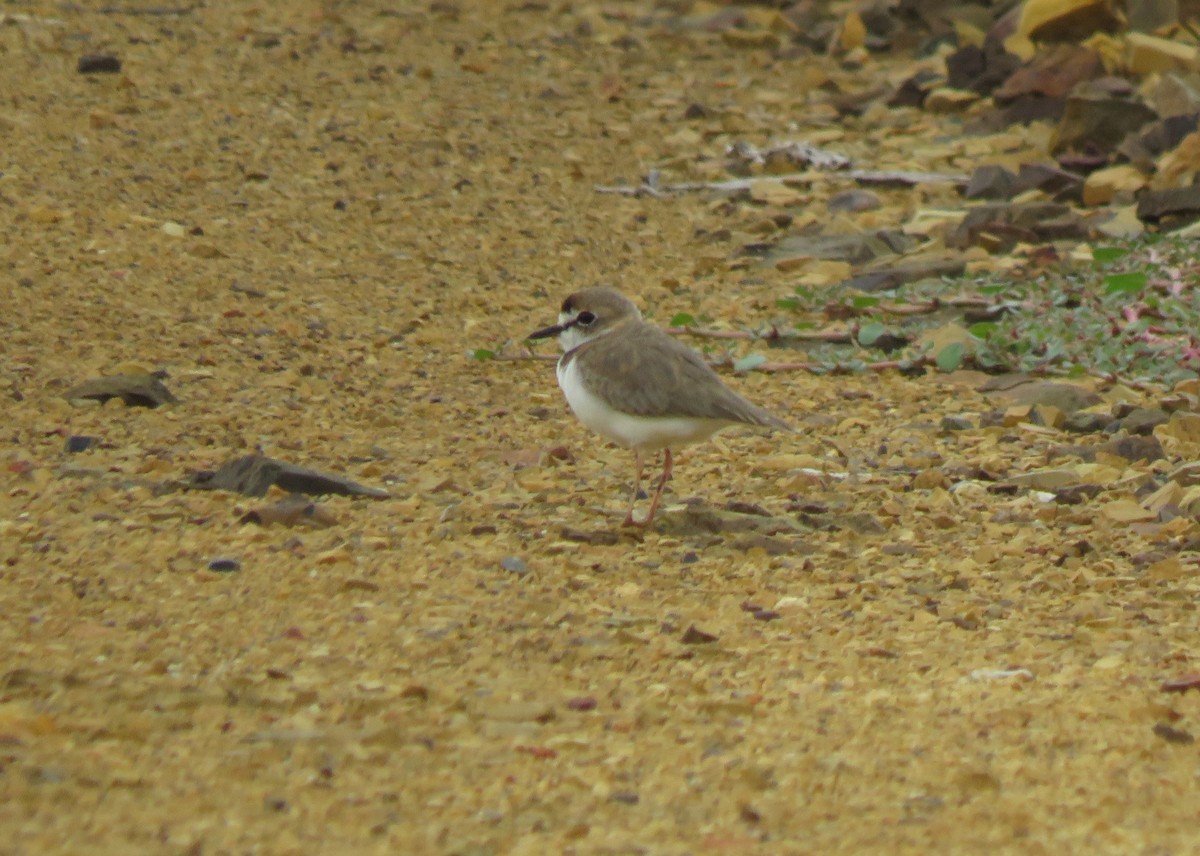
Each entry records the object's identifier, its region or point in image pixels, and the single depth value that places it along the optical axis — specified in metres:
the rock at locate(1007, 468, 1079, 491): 13.47
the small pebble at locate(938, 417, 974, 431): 15.13
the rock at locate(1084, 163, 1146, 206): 20.77
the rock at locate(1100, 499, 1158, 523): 12.61
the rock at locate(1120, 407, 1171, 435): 14.67
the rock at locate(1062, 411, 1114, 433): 14.98
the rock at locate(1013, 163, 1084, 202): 21.14
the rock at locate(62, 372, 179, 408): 14.48
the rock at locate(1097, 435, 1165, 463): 13.99
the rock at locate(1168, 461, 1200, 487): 13.25
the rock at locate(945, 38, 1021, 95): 24.78
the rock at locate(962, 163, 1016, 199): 21.41
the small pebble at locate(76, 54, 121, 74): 23.19
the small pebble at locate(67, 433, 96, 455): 13.34
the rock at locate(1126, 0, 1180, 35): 25.28
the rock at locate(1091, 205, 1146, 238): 19.48
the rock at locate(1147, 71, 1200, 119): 22.25
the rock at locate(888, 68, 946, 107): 25.20
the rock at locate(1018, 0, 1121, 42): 24.70
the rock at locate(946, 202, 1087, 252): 19.69
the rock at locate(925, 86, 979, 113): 24.67
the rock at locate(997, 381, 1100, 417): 15.45
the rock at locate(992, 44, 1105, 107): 23.84
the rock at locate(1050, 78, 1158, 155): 22.23
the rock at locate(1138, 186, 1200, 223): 19.19
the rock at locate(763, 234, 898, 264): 19.97
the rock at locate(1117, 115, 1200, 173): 21.56
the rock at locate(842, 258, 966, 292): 18.87
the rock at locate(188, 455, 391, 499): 12.49
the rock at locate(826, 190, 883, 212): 21.64
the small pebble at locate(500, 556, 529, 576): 11.26
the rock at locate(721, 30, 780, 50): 27.47
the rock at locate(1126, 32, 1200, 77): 23.89
